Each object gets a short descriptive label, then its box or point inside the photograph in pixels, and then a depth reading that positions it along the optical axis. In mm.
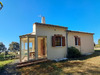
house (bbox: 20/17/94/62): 7565
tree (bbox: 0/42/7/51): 39525
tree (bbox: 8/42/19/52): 37038
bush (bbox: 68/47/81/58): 9102
